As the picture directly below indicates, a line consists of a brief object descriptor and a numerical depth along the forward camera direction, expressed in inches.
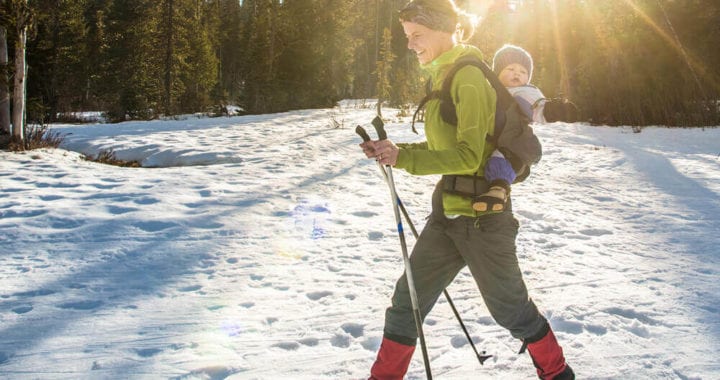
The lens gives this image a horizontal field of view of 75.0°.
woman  79.8
